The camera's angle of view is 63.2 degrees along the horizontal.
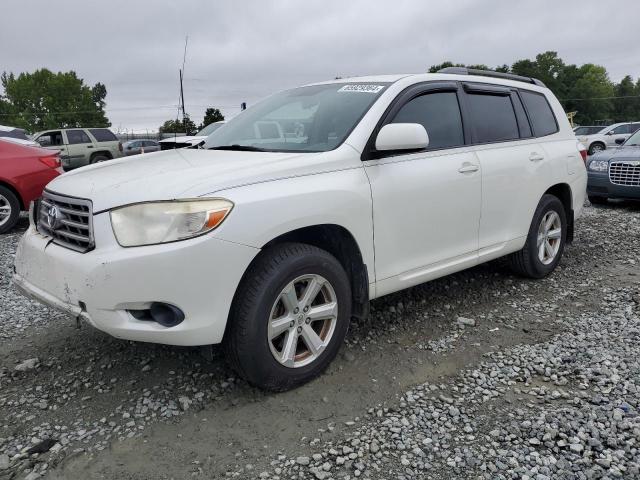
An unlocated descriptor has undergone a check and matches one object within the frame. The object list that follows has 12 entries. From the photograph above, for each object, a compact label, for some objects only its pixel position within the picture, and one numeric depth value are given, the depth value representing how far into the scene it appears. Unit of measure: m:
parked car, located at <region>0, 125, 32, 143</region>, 9.81
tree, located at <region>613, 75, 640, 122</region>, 91.43
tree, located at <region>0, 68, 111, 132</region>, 73.06
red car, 7.18
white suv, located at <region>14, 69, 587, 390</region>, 2.48
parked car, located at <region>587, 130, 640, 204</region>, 8.56
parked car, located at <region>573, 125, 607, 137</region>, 27.12
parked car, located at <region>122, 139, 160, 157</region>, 27.95
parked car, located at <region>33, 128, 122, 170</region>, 18.89
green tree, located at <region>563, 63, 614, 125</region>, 79.75
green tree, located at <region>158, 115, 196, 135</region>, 71.21
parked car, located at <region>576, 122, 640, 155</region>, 22.23
